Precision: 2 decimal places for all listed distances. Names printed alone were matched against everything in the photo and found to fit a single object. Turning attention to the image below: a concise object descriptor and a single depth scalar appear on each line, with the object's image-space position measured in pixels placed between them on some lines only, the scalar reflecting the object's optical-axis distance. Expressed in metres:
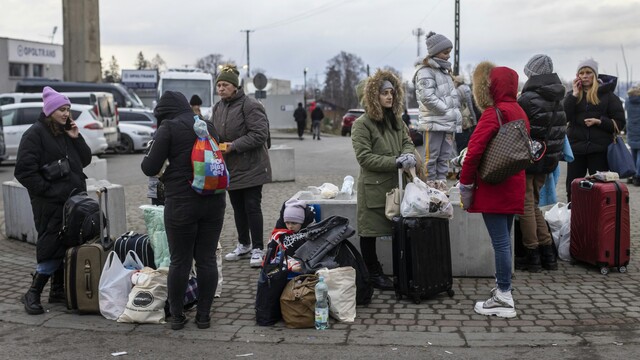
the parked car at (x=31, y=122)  18.98
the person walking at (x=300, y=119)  33.59
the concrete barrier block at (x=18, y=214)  8.37
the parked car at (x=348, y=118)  36.97
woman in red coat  5.26
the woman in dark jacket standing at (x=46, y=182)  5.63
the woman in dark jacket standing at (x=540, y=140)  6.24
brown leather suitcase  5.55
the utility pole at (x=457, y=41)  29.94
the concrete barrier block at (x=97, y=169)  11.64
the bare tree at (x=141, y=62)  121.18
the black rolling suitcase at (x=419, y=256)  5.58
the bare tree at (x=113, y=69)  114.86
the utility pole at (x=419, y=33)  68.50
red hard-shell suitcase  6.42
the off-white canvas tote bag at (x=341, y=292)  5.32
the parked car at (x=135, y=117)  26.84
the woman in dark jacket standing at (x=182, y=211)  5.00
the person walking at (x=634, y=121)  12.45
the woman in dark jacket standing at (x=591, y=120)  7.70
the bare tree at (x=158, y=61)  109.75
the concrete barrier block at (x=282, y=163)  13.85
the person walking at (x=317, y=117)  33.47
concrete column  49.75
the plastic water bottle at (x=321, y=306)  5.17
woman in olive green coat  5.91
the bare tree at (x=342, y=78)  87.50
